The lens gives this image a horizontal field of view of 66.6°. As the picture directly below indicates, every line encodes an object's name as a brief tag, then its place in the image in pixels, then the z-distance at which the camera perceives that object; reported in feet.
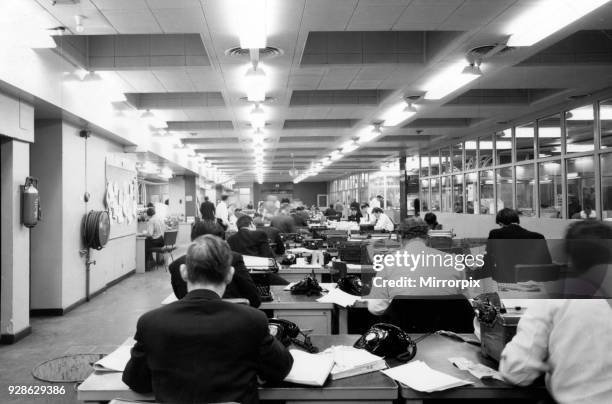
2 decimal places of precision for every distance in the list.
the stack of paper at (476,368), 6.63
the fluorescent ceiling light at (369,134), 31.80
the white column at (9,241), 15.71
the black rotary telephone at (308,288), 12.22
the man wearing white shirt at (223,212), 37.57
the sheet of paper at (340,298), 11.11
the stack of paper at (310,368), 6.38
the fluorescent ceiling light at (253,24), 12.29
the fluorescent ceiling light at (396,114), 25.09
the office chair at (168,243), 31.78
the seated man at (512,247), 16.71
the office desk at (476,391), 6.30
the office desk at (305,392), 6.26
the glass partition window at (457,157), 40.32
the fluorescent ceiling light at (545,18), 12.33
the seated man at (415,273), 9.82
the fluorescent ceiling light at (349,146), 39.99
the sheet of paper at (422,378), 6.34
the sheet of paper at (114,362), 6.84
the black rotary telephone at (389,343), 7.44
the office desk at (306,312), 11.30
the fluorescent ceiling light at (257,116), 24.23
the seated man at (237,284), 10.77
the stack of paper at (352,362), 6.73
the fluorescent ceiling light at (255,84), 17.15
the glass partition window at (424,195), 49.11
